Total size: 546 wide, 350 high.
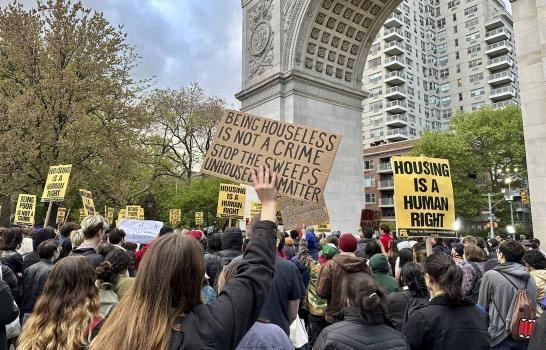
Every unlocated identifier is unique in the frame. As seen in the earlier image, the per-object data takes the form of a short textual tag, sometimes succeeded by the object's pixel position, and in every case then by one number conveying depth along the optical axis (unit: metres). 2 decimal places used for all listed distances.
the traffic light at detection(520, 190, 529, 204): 34.00
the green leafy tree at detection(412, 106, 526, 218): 42.03
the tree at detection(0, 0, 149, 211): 19.08
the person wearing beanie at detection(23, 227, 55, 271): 6.21
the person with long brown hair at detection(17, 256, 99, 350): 2.49
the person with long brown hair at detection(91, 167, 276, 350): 1.65
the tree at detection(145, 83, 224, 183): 38.44
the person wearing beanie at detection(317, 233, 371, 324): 3.47
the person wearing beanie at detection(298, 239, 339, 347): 5.24
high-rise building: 65.19
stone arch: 20.58
